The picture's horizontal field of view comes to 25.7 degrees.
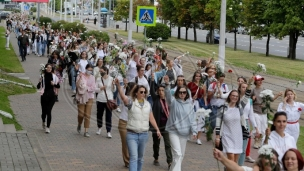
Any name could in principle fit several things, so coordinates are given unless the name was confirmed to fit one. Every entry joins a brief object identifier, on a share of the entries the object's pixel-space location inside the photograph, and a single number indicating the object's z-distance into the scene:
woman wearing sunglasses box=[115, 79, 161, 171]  10.60
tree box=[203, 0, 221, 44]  55.46
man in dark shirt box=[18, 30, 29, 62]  35.00
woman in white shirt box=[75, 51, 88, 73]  20.14
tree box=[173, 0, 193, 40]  62.88
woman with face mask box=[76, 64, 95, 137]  15.05
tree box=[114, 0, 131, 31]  71.94
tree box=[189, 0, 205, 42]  60.00
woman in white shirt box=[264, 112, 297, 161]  8.55
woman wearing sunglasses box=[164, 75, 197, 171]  10.81
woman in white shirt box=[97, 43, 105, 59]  23.13
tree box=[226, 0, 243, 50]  52.50
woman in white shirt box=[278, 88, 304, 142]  12.08
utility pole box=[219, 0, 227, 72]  21.73
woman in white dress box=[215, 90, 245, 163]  10.41
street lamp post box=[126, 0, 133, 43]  33.99
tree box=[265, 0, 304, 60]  43.88
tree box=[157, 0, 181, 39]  67.25
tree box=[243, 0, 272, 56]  47.84
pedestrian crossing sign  24.05
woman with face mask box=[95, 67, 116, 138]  14.75
